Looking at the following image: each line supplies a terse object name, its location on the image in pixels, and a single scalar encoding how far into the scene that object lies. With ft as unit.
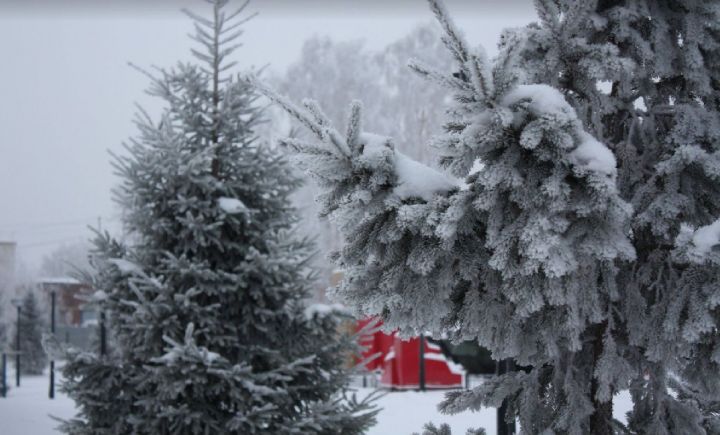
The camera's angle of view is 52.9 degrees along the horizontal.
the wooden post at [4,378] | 64.03
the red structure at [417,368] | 54.90
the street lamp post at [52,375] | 53.05
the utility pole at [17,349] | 70.23
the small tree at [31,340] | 98.27
